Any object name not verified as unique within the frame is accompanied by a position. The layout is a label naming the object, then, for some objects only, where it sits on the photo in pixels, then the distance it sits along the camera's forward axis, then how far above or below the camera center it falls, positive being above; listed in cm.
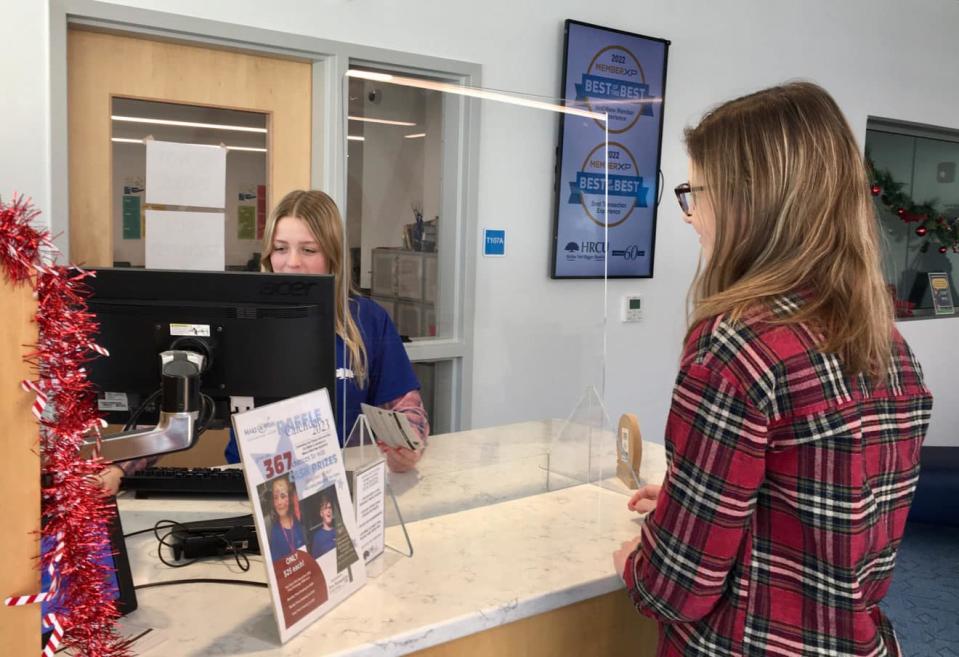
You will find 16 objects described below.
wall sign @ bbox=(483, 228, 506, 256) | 207 +3
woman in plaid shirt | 100 -18
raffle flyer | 106 -35
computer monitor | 142 -15
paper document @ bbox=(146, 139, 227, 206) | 290 +24
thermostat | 406 -24
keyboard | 167 -48
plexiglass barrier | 186 -11
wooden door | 275 +53
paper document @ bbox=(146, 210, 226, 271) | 293 +0
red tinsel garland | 76 -19
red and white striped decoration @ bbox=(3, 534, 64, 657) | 77 -33
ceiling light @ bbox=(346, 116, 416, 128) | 197 +30
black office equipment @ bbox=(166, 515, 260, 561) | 135 -48
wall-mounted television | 331 +55
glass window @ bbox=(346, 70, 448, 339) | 196 +14
